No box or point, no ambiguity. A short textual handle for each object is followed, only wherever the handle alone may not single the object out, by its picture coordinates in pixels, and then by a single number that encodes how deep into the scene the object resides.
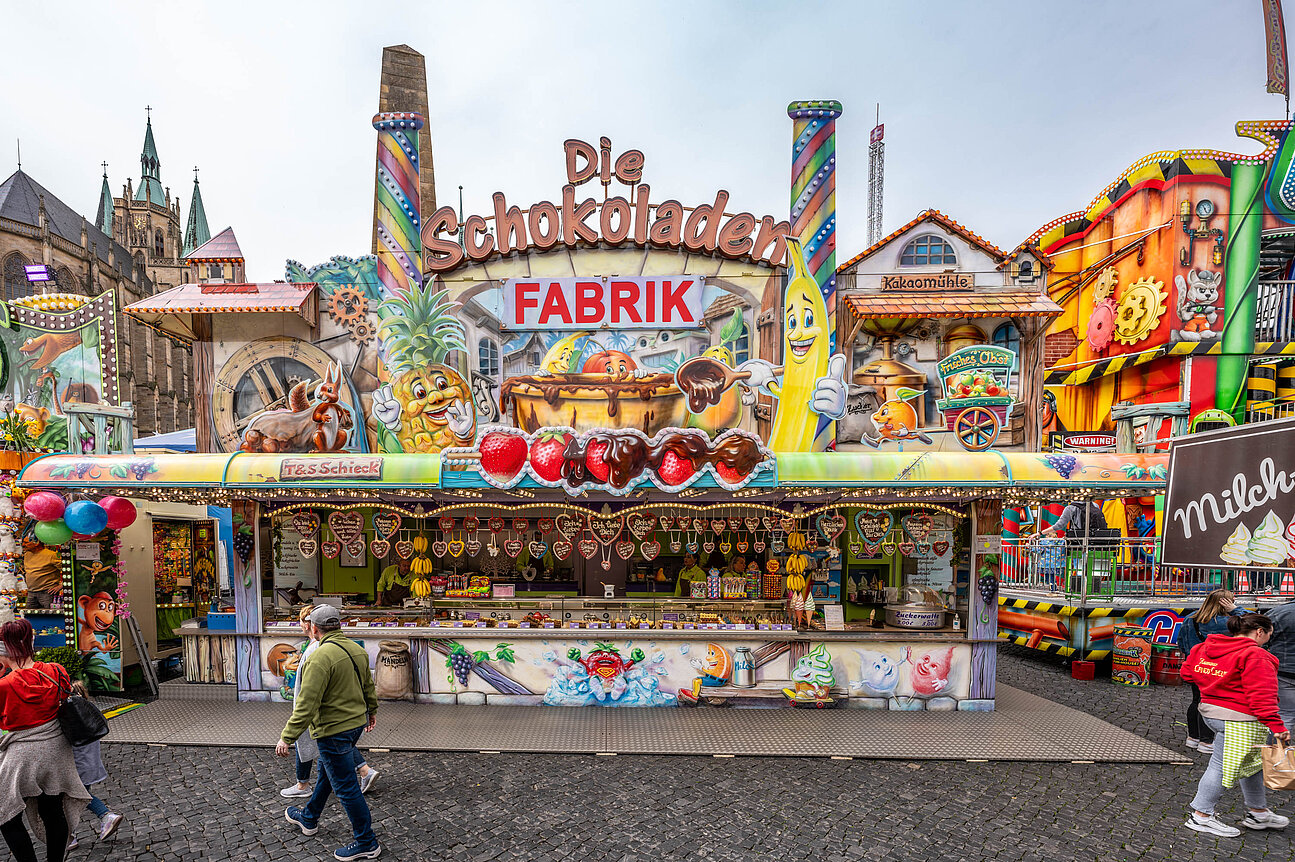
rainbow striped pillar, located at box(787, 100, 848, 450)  9.31
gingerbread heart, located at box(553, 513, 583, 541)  8.77
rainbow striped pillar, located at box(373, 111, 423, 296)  9.68
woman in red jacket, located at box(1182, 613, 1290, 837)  4.95
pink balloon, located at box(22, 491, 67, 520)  7.62
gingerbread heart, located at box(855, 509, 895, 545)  8.86
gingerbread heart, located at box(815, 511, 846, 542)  8.82
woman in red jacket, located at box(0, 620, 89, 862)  4.25
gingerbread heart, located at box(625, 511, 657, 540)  8.70
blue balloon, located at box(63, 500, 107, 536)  7.76
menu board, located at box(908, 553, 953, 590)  9.38
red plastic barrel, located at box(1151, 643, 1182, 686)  9.46
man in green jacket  4.50
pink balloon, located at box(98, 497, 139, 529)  8.02
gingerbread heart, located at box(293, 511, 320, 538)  8.76
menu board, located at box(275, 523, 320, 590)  10.27
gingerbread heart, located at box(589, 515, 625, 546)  8.88
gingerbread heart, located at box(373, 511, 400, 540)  8.69
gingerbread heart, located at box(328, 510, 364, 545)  8.75
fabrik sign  9.45
